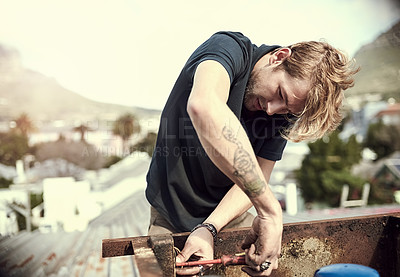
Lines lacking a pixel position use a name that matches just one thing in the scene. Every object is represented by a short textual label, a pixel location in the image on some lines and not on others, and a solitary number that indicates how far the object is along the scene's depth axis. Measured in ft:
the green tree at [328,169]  57.36
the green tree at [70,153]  74.64
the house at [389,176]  53.61
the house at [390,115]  84.07
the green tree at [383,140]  75.20
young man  3.39
